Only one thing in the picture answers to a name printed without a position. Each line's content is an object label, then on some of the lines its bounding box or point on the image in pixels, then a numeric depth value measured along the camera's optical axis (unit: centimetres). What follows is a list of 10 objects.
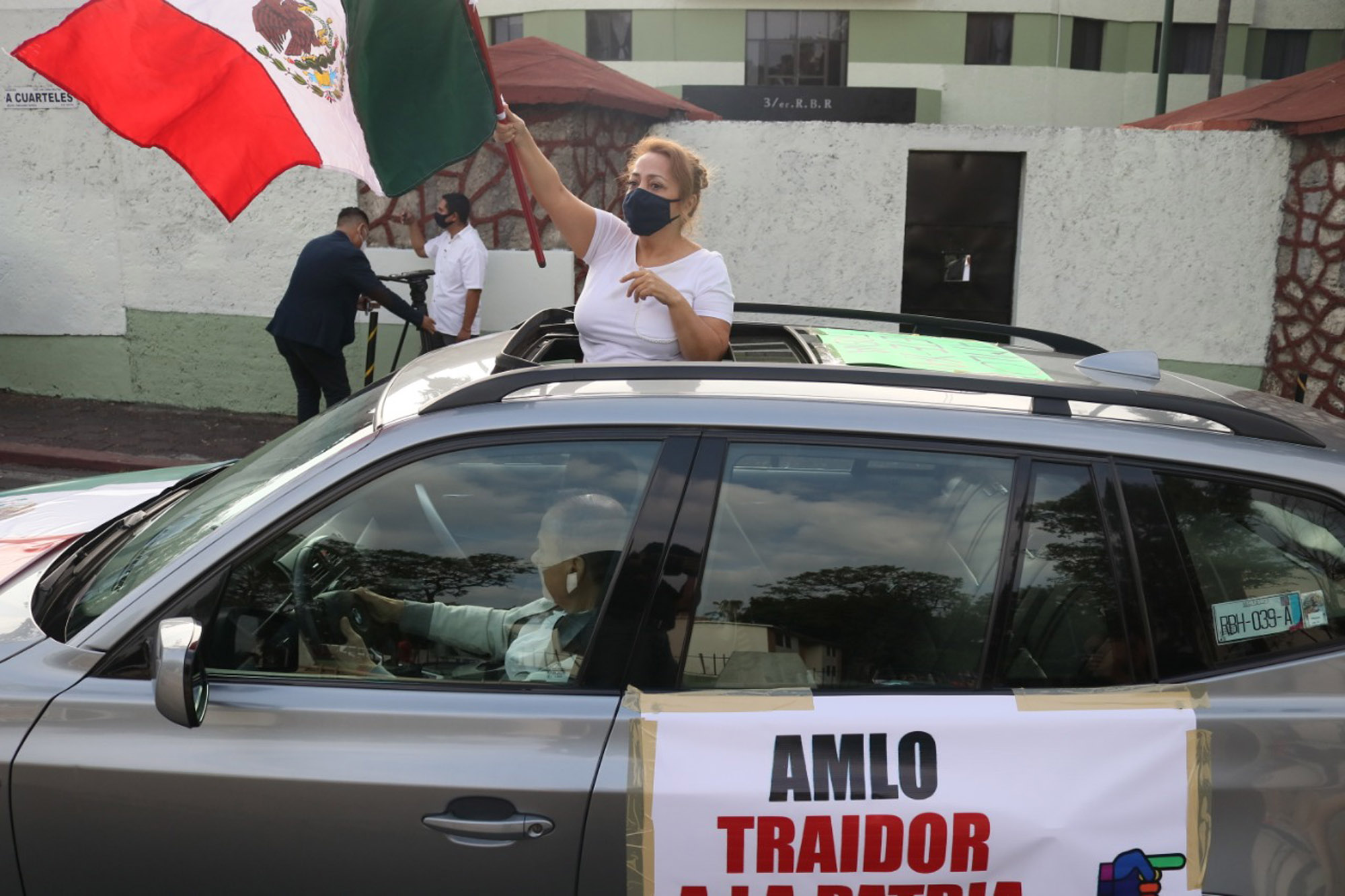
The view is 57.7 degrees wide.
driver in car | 230
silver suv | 213
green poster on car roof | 296
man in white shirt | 836
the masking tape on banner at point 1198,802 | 214
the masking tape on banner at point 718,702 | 218
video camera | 863
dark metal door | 938
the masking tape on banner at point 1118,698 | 218
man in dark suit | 764
